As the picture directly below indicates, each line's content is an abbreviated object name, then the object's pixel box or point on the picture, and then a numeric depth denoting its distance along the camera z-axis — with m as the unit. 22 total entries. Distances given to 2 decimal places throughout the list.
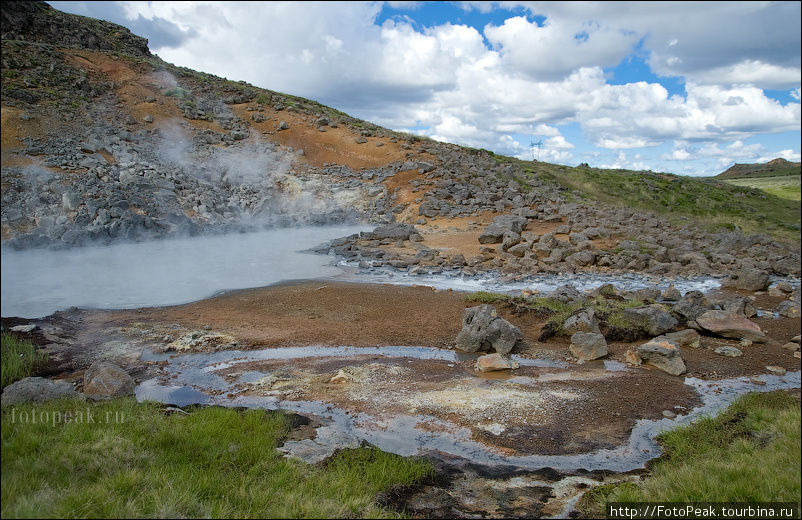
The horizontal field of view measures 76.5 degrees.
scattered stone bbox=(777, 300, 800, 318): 12.39
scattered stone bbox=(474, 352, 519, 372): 9.88
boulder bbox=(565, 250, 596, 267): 20.25
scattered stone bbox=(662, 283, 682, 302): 14.54
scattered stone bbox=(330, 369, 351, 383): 9.09
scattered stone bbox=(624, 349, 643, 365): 10.05
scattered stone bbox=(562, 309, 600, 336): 11.46
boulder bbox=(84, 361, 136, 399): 7.54
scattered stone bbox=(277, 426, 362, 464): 6.16
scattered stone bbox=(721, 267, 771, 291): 15.42
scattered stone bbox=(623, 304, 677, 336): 11.65
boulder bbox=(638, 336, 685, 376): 9.45
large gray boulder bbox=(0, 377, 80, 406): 6.48
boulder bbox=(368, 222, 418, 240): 25.09
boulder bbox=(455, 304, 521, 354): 10.92
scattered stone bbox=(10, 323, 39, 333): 10.39
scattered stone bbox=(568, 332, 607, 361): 10.48
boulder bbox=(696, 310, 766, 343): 10.45
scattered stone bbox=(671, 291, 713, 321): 12.03
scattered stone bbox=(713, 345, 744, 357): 9.88
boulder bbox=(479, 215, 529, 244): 23.49
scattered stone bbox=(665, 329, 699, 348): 10.63
